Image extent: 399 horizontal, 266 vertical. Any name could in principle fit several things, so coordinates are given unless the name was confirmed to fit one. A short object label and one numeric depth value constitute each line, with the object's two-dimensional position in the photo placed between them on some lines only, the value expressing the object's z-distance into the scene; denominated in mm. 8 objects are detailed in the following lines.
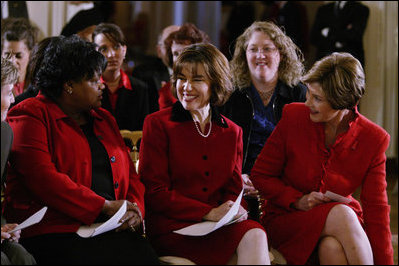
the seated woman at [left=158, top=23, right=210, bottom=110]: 6660
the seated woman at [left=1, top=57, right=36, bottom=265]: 3639
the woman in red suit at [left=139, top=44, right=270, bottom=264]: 4355
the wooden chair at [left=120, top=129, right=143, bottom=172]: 5656
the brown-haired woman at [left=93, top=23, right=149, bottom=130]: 6480
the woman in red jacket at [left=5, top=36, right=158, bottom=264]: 4020
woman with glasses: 5773
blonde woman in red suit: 4316
